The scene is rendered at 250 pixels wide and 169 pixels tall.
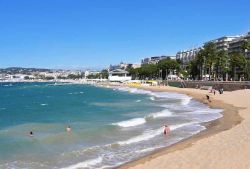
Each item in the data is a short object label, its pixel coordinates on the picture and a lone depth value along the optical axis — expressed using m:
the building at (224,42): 106.58
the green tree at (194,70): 81.02
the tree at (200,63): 74.03
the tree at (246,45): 62.77
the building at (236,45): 93.06
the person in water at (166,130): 16.46
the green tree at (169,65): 100.50
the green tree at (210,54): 71.02
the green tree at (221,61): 70.46
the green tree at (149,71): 110.22
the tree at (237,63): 63.15
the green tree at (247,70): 60.53
